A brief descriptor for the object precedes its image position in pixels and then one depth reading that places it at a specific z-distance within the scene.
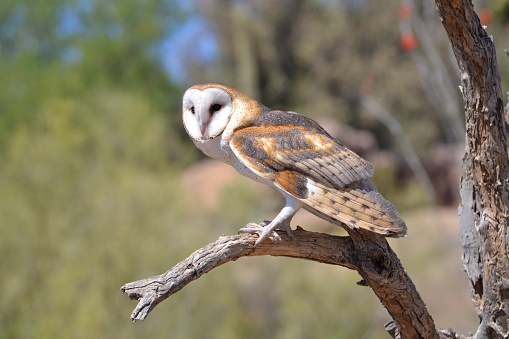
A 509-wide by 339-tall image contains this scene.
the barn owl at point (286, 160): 5.71
